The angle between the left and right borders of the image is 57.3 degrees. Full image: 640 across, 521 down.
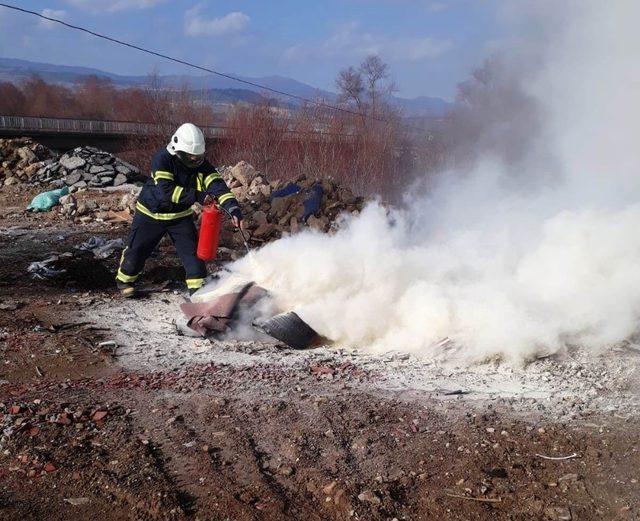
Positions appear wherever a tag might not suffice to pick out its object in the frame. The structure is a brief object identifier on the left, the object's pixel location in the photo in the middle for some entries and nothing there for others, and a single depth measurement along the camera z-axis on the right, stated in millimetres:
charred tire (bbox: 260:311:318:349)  4605
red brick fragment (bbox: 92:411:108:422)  3314
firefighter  5543
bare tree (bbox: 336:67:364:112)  27525
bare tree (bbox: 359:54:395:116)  25181
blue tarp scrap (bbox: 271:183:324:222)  11045
